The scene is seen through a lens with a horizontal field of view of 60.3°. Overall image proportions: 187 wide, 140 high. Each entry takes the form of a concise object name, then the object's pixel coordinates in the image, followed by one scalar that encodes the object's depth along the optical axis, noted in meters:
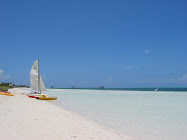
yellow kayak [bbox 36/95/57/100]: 26.70
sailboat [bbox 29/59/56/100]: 34.66
